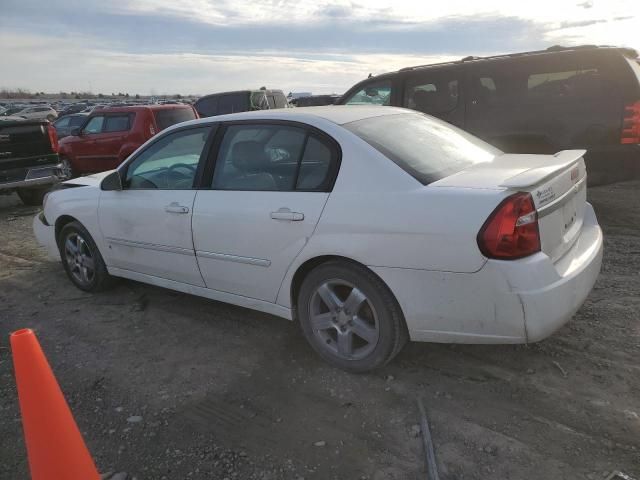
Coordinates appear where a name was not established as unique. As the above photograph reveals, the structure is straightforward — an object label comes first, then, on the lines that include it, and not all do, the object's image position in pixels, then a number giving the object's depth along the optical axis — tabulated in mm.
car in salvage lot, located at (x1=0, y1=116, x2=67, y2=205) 8531
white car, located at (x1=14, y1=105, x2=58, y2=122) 27934
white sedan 2645
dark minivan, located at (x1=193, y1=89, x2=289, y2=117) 13680
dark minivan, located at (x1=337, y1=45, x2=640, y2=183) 5723
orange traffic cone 2037
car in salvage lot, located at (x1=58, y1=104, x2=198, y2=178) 10477
